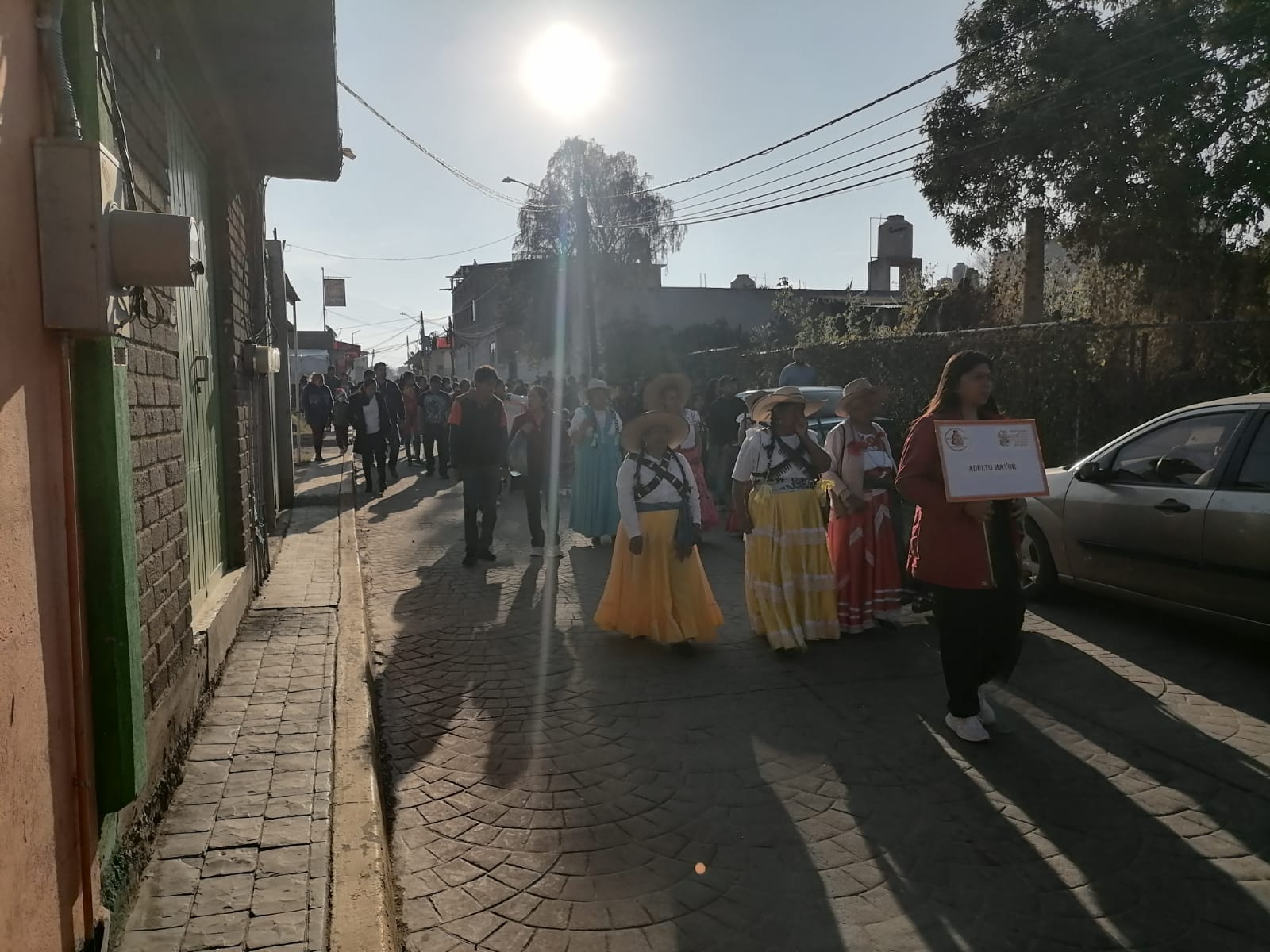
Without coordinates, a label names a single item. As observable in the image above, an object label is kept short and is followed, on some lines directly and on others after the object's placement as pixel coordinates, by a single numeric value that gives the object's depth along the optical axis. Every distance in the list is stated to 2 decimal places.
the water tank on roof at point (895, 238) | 38.28
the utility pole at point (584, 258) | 25.66
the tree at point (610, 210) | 42.12
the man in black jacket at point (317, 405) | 19.72
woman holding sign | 4.48
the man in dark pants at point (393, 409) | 16.78
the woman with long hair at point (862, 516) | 6.26
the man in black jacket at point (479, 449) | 9.11
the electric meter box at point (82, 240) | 2.43
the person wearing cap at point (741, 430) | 9.94
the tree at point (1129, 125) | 11.75
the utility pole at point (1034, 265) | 15.50
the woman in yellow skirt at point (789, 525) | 6.06
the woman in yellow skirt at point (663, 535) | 6.11
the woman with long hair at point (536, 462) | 10.08
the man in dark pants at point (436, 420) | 16.70
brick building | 2.32
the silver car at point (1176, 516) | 5.25
